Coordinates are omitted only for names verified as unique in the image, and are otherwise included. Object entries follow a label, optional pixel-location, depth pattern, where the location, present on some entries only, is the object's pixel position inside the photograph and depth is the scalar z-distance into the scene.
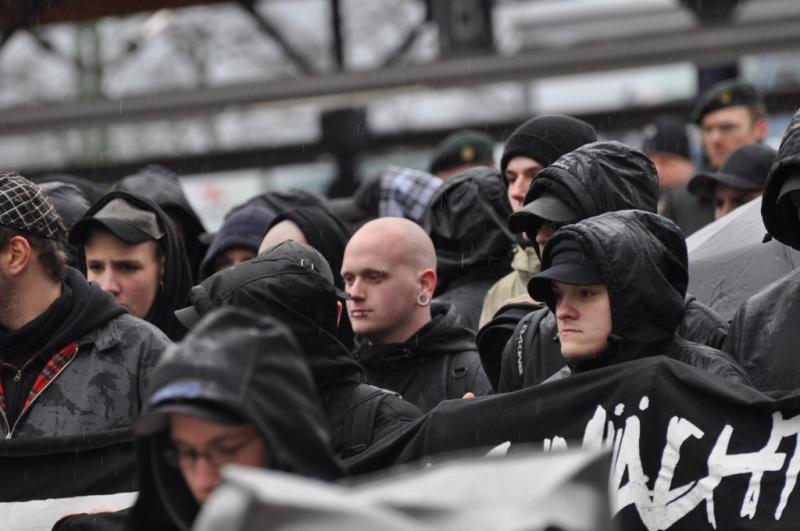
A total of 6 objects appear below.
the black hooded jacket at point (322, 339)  10.03
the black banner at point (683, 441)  8.94
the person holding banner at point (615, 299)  9.50
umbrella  12.42
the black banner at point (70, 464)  10.21
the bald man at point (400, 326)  12.12
